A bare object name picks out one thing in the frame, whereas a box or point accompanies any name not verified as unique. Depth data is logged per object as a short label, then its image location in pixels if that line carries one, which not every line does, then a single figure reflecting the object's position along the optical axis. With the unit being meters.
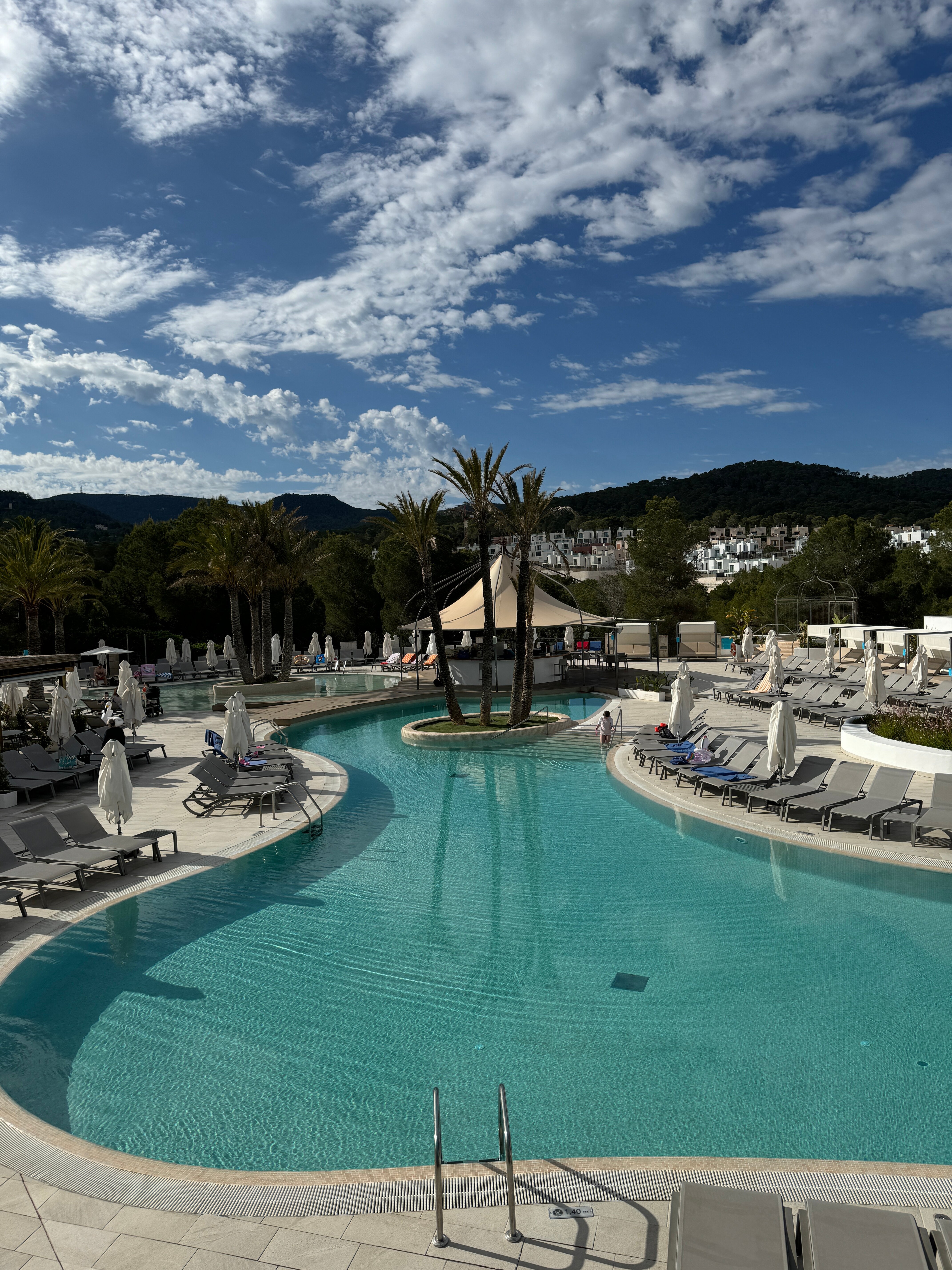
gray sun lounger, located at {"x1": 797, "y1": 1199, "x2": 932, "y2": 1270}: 3.26
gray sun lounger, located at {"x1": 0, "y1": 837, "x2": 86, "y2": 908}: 8.58
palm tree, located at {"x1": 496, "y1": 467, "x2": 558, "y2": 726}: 18.83
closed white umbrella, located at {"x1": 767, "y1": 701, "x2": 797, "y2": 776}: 11.67
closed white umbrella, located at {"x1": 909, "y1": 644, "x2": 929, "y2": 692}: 20.89
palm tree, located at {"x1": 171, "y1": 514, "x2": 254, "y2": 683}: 28.39
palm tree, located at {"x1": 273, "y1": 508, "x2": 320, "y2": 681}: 29.72
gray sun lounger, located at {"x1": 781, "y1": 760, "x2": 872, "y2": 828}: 10.98
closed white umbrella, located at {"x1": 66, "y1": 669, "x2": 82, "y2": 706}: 21.25
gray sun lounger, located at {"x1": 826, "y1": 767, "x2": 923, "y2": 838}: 10.41
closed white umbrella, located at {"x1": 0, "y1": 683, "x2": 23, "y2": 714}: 19.75
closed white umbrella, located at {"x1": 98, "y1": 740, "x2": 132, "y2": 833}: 10.12
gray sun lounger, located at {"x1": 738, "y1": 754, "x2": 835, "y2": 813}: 11.53
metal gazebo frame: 42.59
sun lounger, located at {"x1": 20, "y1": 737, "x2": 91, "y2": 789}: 14.48
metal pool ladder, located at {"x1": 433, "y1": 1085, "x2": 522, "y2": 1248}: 3.71
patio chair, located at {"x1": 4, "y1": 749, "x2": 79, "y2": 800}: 13.60
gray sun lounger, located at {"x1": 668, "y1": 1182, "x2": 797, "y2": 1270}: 3.28
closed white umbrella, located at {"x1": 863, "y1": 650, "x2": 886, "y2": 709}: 18.34
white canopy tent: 26.39
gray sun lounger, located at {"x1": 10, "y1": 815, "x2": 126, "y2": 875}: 9.19
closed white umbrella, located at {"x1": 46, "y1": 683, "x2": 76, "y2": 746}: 16.95
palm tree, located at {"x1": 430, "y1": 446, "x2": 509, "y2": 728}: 18.66
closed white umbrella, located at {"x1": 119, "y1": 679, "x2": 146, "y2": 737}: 19.56
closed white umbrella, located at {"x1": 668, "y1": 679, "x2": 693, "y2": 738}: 15.75
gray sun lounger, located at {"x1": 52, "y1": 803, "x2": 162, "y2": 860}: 9.86
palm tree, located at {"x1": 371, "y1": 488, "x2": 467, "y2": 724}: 20.00
